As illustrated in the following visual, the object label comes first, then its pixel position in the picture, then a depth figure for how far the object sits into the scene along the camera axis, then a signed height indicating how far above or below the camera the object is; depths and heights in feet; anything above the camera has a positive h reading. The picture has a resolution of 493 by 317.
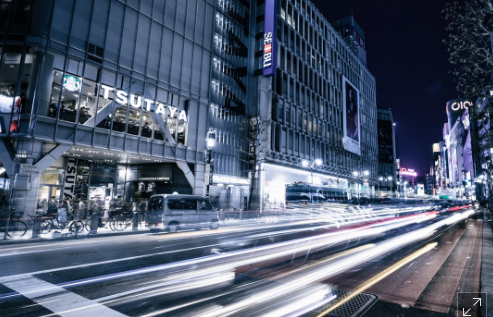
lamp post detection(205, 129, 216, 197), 66.54 +12.75
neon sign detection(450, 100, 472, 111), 399.79 +146.86
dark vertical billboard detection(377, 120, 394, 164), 292.40 +63.36
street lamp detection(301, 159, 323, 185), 143.37 +18.69
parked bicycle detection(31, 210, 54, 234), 44.04 -6.17
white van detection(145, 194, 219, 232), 48.08 -3.85
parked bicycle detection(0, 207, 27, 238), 40.63 -6.42
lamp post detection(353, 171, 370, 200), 201.35 +19.10
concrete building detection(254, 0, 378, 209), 126.21 +52.30
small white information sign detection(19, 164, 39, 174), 51.74 +2.91
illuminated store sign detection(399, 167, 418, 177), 498.28 +56.59
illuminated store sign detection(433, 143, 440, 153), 636.69 +129.52
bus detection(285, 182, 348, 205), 96.05 +1.61
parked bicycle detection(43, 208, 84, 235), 45.44 -6.26
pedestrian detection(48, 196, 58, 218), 48.49 -4.25
